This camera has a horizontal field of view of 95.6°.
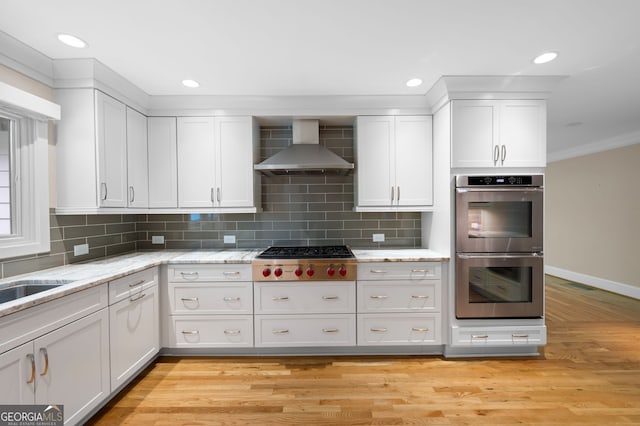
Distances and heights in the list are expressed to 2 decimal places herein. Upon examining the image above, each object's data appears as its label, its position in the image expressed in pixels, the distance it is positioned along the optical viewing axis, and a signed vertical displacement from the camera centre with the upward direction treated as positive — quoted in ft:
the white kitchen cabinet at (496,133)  8.41 +2.19
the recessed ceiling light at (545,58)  6.88 +3.66
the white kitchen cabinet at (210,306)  8.57 -2.84
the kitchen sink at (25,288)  5.98 -1.62
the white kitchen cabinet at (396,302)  8.61 -2.76
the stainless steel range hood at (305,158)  9.03 +1.62
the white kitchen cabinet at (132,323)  6.63 -2.84
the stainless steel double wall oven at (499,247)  8.23 -1.11
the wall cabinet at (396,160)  9.47 +1.59
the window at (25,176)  6.60 +0.84
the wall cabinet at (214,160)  9.49 +1.64
